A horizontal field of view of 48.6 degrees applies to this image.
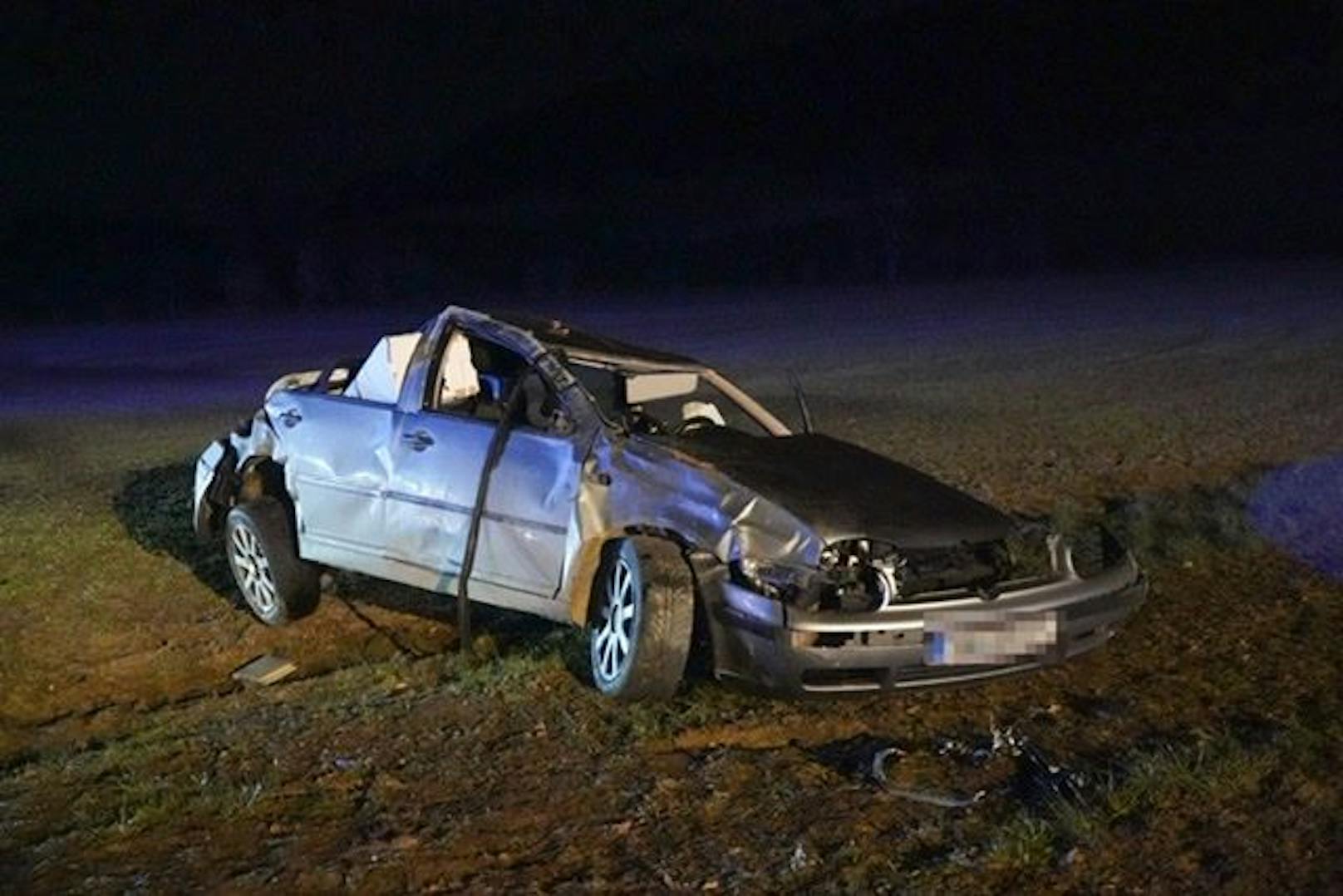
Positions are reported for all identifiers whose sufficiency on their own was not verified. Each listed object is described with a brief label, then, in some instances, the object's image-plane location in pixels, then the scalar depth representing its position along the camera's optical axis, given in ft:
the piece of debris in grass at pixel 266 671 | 21.01
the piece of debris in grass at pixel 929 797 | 14.29
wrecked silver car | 16.25
